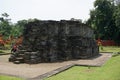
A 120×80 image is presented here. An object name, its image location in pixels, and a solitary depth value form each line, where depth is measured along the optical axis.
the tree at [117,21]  19.29
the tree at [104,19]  21.21
